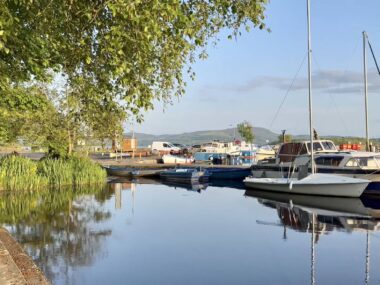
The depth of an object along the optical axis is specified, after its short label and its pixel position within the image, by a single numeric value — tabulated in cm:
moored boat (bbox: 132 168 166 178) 4119
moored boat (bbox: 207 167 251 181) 3841
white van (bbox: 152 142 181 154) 6875
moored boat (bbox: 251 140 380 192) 2638
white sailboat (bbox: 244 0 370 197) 2468
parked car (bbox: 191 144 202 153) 6915
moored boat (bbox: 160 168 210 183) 3609
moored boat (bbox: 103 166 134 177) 4156
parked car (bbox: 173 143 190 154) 6434
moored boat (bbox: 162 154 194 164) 5163
